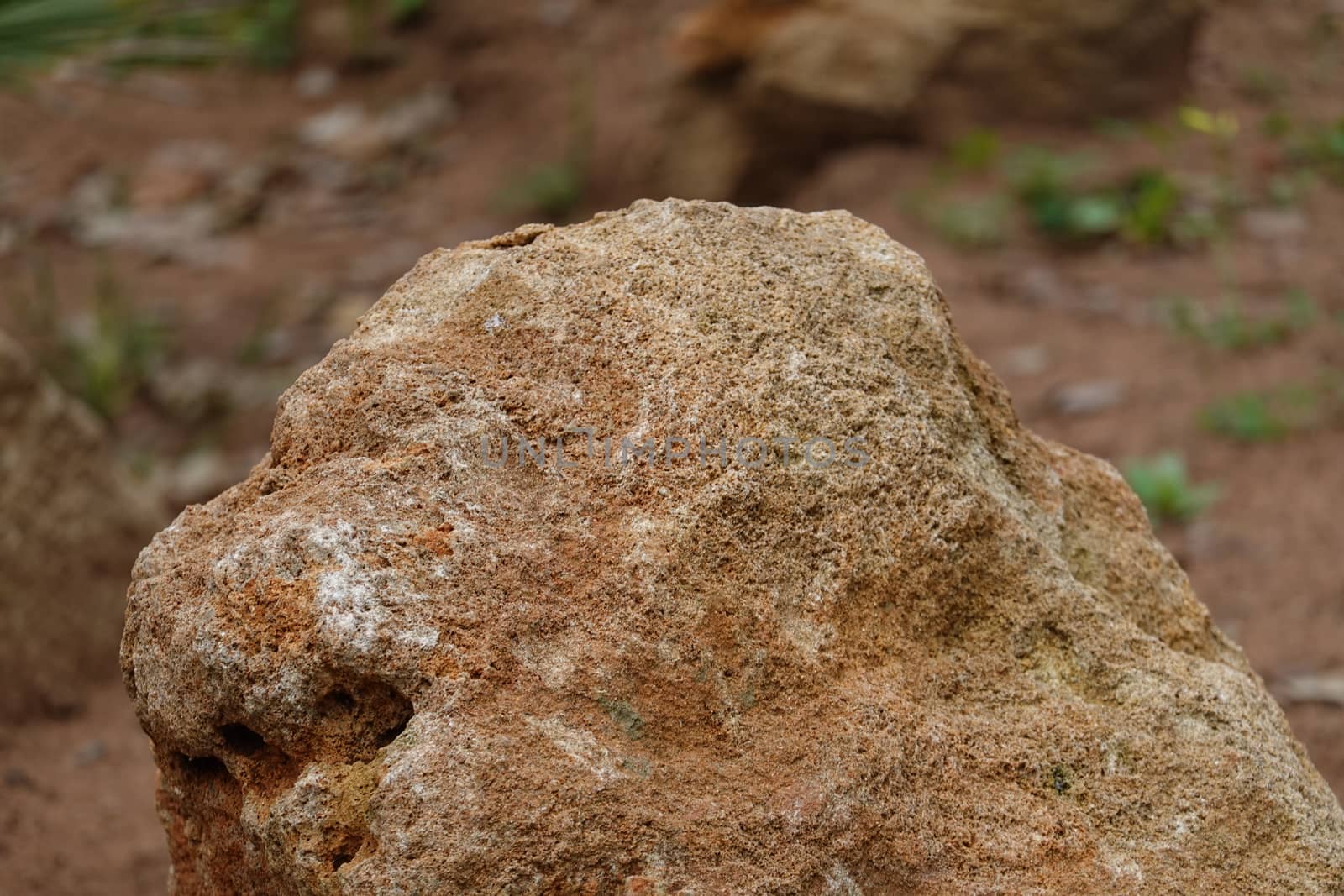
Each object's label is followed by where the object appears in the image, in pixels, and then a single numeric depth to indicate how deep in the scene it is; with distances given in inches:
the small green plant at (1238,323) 159.2
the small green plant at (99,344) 166.1
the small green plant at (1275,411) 145.9
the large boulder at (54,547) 106.0
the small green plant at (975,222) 180.5
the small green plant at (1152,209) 175.8
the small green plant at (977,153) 187.6
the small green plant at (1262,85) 203.3
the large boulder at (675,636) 48.4
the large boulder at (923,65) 189.3
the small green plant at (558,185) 209.8
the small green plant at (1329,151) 185.9
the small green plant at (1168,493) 135.3
